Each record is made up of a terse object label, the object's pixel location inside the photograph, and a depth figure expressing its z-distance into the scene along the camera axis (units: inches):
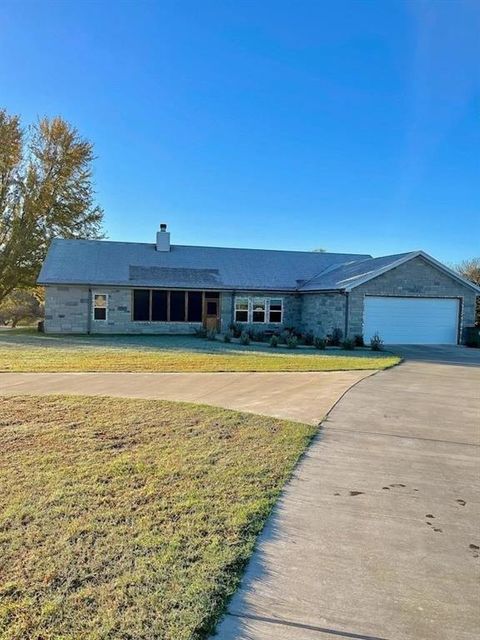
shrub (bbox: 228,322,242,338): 918.6
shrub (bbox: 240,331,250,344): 797.2
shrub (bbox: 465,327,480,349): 838.1
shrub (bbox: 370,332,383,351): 746.1
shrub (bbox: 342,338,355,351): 751.1
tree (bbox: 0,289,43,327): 1545.3
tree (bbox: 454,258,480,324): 1317.7
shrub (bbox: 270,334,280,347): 787.9
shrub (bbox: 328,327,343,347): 809.7
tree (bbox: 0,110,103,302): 1298.0
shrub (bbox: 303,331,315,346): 820.7
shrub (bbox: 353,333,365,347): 802.8
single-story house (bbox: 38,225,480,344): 845.2
